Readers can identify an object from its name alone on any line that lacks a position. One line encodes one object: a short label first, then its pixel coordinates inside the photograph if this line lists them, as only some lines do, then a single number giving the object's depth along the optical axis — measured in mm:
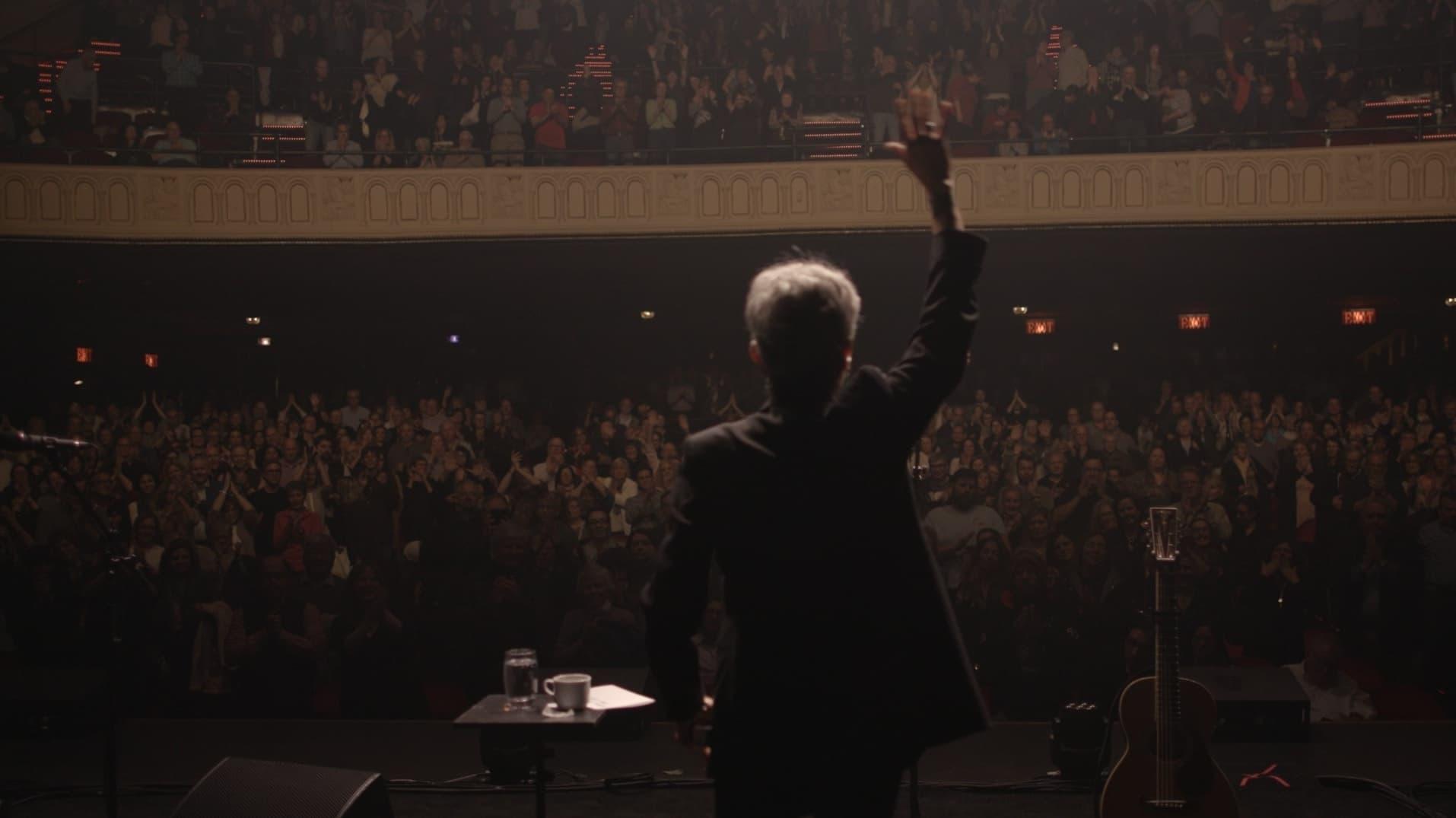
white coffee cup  3396
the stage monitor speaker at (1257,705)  7047
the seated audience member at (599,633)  8109
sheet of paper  3326
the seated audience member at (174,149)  11055
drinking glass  3611
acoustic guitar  4605
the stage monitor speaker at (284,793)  3236
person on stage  1774
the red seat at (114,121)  11328
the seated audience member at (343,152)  11172
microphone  3367
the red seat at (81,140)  11188
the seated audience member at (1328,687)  7914
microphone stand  4574
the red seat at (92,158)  11117
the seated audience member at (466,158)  11320
